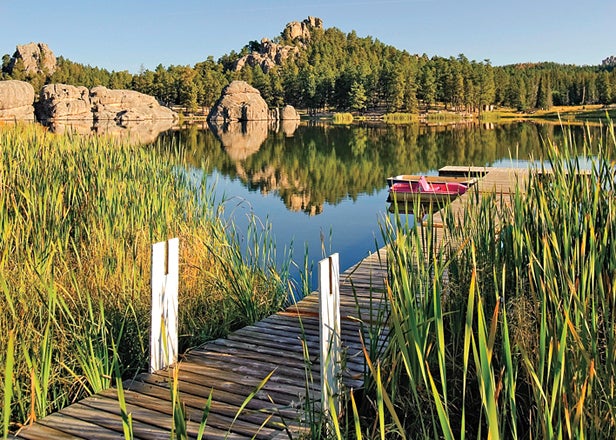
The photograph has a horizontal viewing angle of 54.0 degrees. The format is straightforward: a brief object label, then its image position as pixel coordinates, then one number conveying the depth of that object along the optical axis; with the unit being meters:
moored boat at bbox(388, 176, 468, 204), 11.06
